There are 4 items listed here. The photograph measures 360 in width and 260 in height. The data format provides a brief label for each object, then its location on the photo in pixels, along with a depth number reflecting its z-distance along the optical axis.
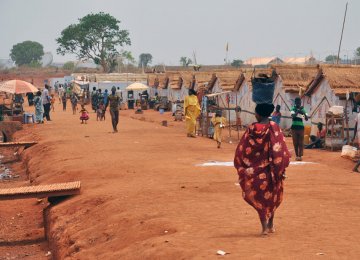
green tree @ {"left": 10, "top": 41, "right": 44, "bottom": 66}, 133.25
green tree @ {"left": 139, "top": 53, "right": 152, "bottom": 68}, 142.54
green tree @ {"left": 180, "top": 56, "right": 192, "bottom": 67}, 116.32
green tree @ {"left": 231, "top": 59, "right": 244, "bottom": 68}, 95.21
